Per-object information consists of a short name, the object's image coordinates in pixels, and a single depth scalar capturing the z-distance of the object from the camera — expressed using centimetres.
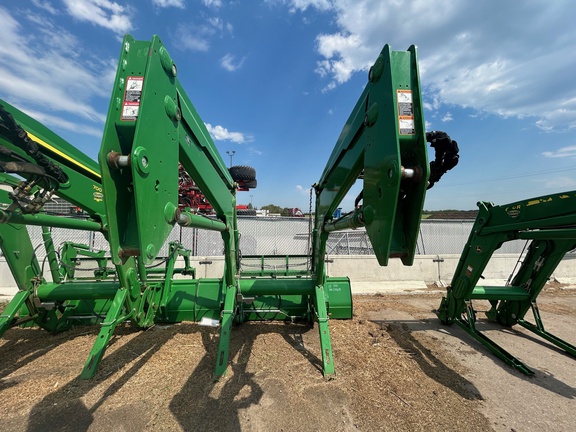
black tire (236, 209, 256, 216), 1532
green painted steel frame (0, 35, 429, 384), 180
